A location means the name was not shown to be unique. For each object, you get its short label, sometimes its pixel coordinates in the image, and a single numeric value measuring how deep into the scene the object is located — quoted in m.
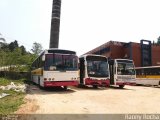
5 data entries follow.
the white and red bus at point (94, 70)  9.64
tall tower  16.90
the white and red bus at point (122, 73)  10.79
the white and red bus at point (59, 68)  8.04
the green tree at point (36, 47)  33.20
